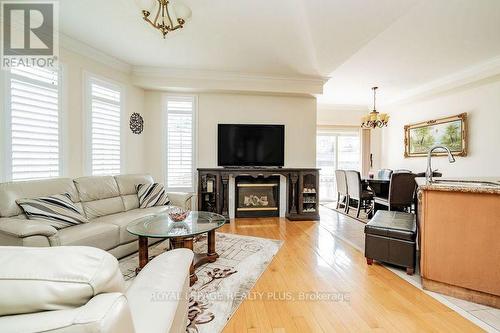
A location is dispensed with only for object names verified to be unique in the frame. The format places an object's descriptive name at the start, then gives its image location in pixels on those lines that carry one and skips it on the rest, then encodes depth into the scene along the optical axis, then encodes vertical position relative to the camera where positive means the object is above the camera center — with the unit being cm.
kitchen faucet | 221 -3
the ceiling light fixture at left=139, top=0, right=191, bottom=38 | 203 +139
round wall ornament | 424 +77
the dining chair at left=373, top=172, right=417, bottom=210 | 398 -40
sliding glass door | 682 +34
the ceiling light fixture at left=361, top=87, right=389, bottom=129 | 500 +99
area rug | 173 -108
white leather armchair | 52 -30
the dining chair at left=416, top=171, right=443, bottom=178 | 442 -16
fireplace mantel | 444 -44
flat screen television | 461 +40
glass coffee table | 221 -63
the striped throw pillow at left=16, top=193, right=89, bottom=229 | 235 -47
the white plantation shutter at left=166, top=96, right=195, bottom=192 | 463 +48
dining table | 455 -42
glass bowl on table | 251 -52
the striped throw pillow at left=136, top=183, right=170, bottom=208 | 354 -45
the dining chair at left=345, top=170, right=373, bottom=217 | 480 -51
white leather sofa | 198 -53
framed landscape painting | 466 +68
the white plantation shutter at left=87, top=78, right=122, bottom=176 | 357 +60
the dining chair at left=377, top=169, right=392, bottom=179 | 558 -19
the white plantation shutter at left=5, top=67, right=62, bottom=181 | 261 +48
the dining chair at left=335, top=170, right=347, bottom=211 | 535 -44
